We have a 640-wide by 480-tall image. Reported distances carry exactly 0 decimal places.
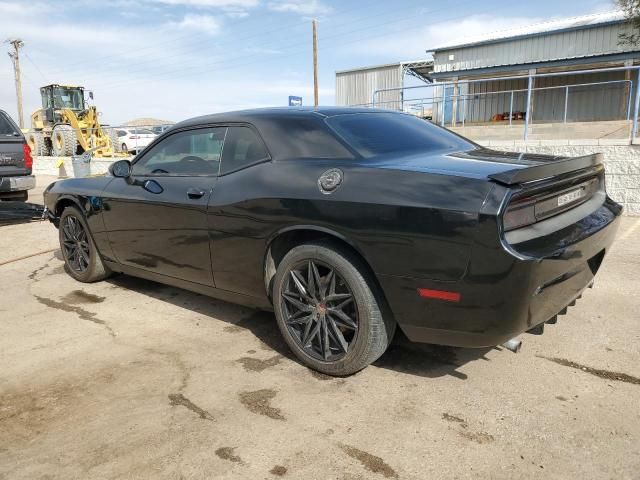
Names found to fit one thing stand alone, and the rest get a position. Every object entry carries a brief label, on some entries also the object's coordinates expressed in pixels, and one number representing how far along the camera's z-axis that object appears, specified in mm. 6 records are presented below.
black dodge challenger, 2322
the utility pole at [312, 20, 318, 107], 27391
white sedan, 24750
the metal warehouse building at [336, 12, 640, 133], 14945
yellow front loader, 18969
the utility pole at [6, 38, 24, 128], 46369
